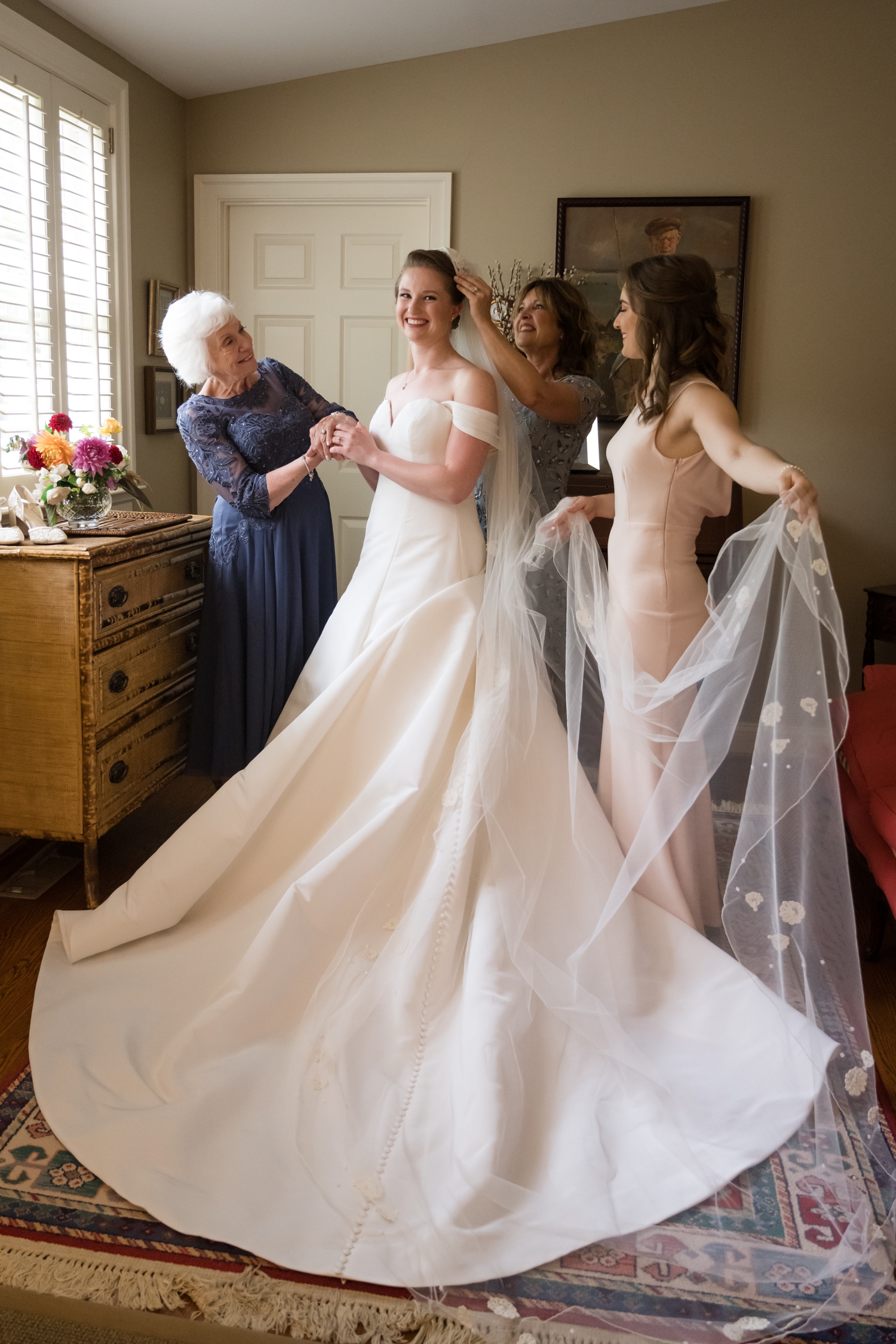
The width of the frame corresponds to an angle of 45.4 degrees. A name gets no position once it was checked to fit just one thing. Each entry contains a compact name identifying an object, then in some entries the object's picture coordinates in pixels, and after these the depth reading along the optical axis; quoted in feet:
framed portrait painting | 15.39
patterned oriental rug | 5.16
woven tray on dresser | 9.77
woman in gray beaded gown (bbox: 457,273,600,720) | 8.61
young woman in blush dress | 7.55
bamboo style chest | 8.98
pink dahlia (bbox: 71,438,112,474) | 9.73
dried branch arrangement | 15.17
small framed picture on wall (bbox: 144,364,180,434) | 15.40
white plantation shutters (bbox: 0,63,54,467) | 11.49
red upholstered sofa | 8.59
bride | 5.82
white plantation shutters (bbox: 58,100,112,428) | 12.89
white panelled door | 16.05
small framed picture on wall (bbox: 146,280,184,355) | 15.11
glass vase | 9.90
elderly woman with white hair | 9.77
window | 11.59
